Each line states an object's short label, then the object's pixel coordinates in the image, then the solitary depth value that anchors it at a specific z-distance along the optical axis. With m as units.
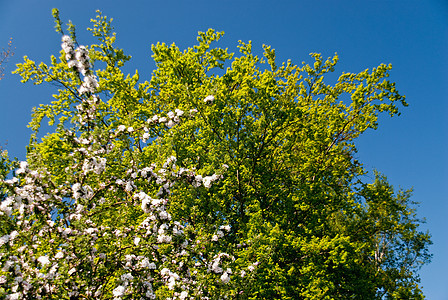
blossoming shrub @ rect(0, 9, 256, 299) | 5.80
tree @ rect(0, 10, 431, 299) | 6.24
